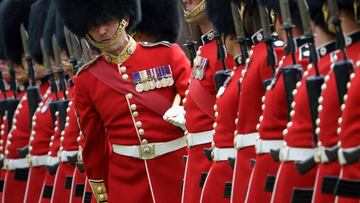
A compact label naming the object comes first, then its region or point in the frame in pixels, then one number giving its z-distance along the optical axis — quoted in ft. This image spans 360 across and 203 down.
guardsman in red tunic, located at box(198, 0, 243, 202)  51.80
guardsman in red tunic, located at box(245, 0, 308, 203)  46.32
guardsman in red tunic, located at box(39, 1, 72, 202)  72.69
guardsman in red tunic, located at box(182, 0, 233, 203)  55.11
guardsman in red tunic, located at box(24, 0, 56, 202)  77.36
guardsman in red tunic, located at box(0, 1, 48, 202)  82.23
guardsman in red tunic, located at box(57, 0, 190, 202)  55.72
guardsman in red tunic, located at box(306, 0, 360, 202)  41.60
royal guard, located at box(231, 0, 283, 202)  49.16
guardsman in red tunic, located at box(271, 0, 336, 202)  43.70
